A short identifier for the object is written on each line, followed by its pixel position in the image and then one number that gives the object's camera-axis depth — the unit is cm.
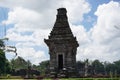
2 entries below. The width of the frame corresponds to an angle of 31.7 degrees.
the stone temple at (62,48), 3581
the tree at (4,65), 5637
